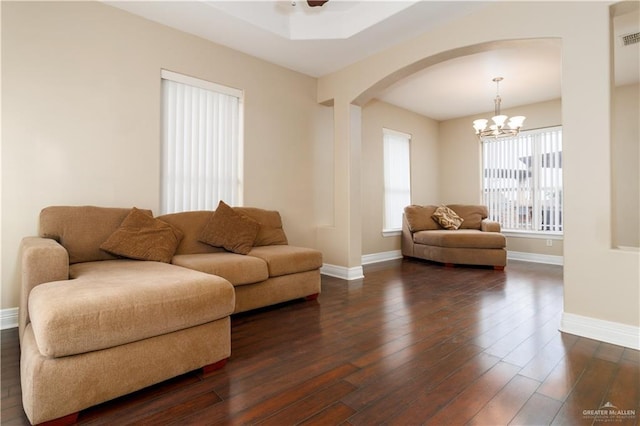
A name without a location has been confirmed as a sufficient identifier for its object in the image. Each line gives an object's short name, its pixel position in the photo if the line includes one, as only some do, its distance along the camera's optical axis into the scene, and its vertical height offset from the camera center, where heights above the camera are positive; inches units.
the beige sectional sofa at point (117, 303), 52.1 -17.8
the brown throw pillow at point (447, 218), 228.2 -0.3
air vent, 134.0 +78.6
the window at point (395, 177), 234.8 +31.8
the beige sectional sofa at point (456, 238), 191.9 -13.5
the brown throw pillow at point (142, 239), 98.9 -7.1
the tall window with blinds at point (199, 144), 132.7 +33.8
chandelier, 183.5 +55.2
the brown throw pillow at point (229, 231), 122.0 -5.2
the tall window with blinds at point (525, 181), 223.8 +28.5
